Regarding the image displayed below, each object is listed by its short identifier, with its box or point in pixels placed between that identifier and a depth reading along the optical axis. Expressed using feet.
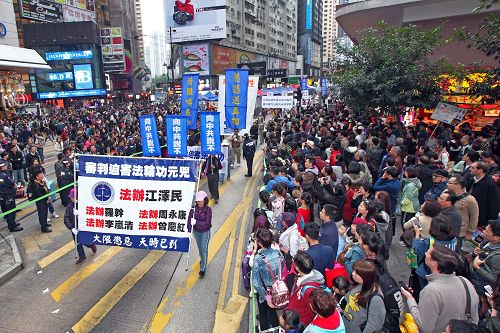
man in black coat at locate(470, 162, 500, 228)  18.53
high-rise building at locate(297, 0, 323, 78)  404.36
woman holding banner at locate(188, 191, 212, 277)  20.07
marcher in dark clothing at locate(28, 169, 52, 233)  27.86
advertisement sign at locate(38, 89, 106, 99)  132.98
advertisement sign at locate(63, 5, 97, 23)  193.36
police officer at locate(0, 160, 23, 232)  27.94
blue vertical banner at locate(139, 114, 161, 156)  37.35
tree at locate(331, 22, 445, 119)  40.55
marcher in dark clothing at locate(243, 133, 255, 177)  42.77
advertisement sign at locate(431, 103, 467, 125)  36.29
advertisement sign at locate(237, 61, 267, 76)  175.52
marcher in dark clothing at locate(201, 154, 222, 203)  34.60
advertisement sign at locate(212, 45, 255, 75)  210.32
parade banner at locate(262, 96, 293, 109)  60.60
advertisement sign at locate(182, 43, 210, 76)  205.98
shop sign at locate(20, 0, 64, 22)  168.35
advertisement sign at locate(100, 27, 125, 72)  176.14
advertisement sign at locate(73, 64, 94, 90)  135.03
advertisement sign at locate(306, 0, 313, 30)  398.58
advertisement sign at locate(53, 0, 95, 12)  194.51
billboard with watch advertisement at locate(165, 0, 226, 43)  199.41
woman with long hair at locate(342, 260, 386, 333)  10.21
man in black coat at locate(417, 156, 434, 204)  23.93
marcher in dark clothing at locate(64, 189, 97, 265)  21.81
